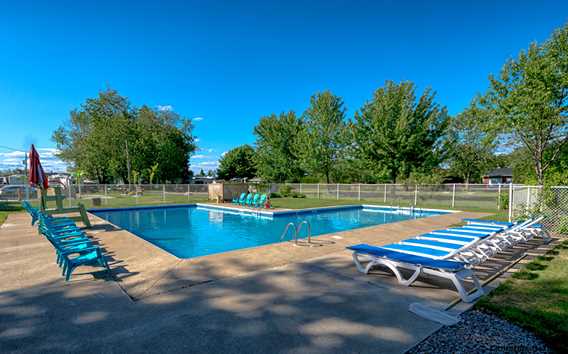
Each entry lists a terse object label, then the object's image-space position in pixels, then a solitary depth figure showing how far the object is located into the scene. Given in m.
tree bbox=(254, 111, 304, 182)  33.41
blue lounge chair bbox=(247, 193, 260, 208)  15.91
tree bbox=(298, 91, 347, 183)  28.84
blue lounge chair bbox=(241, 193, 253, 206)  16.39
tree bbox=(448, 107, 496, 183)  29.98
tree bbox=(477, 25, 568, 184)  10.45
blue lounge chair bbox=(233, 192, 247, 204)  17.05
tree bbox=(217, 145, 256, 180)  53.48
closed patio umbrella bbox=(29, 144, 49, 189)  7.01
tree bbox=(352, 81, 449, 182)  21.45
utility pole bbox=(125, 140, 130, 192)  31.34
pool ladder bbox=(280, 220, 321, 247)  6.33
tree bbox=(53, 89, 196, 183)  31.67
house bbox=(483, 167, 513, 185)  47.15
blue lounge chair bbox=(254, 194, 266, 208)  15.56
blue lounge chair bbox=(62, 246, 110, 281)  3.92
